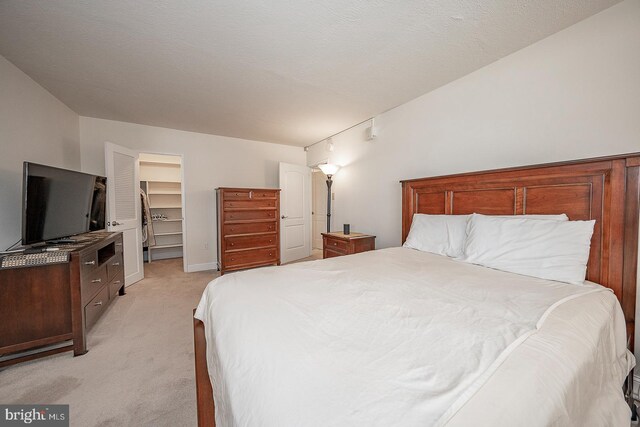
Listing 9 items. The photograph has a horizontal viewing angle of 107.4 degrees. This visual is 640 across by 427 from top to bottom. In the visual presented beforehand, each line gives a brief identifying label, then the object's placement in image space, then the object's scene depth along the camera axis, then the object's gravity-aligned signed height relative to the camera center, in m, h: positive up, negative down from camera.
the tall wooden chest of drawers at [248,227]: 3.81 -0.32
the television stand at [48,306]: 1.73 -0.75
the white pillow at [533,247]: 1.39 -0.26
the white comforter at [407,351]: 0.53 -0.43
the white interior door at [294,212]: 4.68 -0.07
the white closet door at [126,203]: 3.13 +0.09
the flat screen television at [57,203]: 1.84 +0.06
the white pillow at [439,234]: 2.01 -0.24
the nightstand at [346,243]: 3.09 -0.49
